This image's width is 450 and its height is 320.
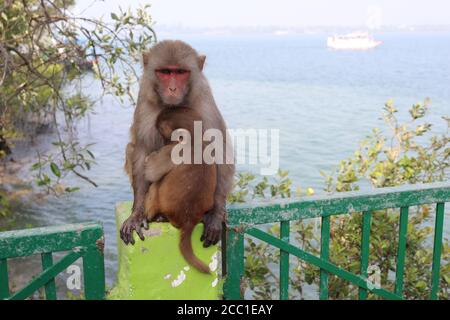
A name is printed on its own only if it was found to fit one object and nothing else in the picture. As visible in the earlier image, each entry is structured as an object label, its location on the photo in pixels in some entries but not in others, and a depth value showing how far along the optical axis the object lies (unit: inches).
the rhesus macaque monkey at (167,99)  102.3
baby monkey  89.9
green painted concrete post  84.7
